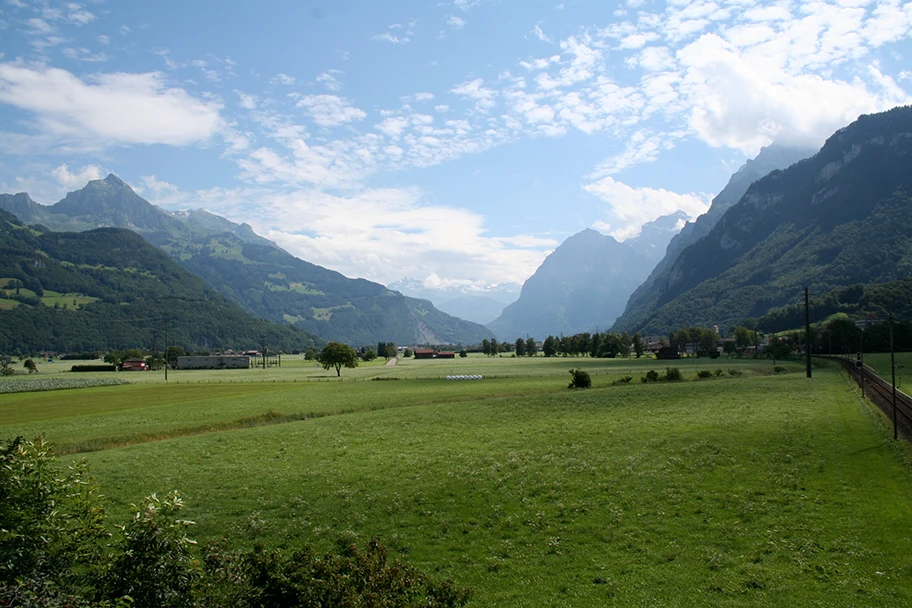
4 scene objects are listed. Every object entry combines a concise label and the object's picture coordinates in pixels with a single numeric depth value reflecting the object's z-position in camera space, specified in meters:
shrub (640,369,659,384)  76.07
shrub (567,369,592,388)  69.81
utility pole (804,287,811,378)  73.36
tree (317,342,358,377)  111.31
